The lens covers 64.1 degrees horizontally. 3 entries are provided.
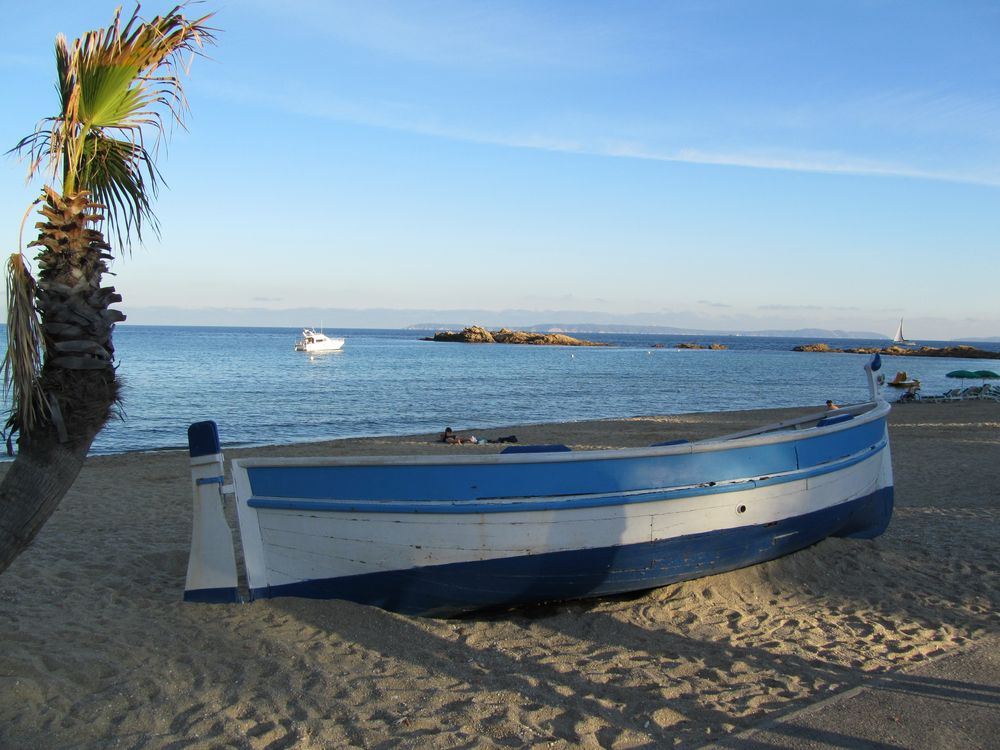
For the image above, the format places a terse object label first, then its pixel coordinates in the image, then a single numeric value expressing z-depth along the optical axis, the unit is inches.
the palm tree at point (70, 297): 158.7
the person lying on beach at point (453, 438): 725.0
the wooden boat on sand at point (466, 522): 219.8
